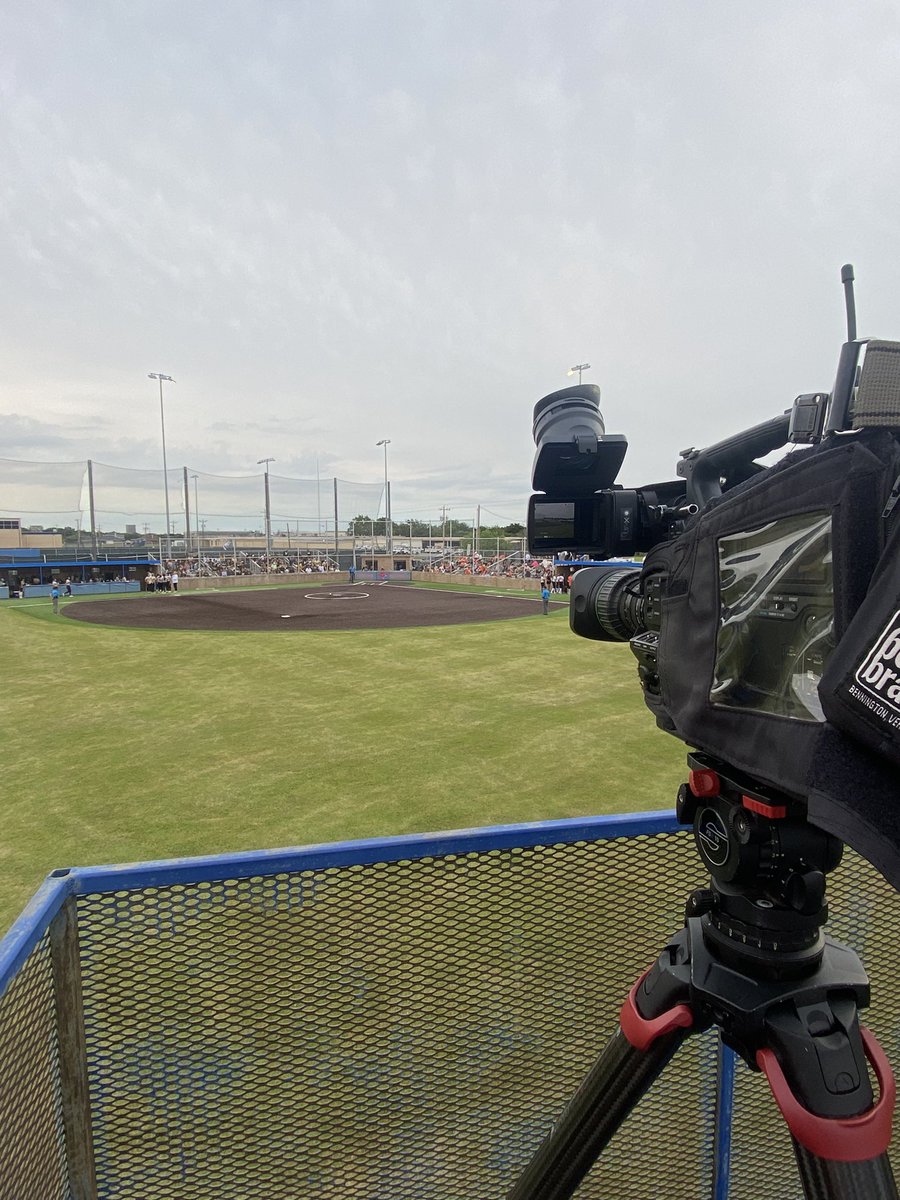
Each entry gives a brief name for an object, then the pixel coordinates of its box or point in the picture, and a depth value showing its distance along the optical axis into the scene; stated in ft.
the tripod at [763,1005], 2.82
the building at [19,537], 146.51
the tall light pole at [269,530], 149.79
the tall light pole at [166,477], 122.93
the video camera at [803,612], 1.88
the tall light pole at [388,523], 165.89
